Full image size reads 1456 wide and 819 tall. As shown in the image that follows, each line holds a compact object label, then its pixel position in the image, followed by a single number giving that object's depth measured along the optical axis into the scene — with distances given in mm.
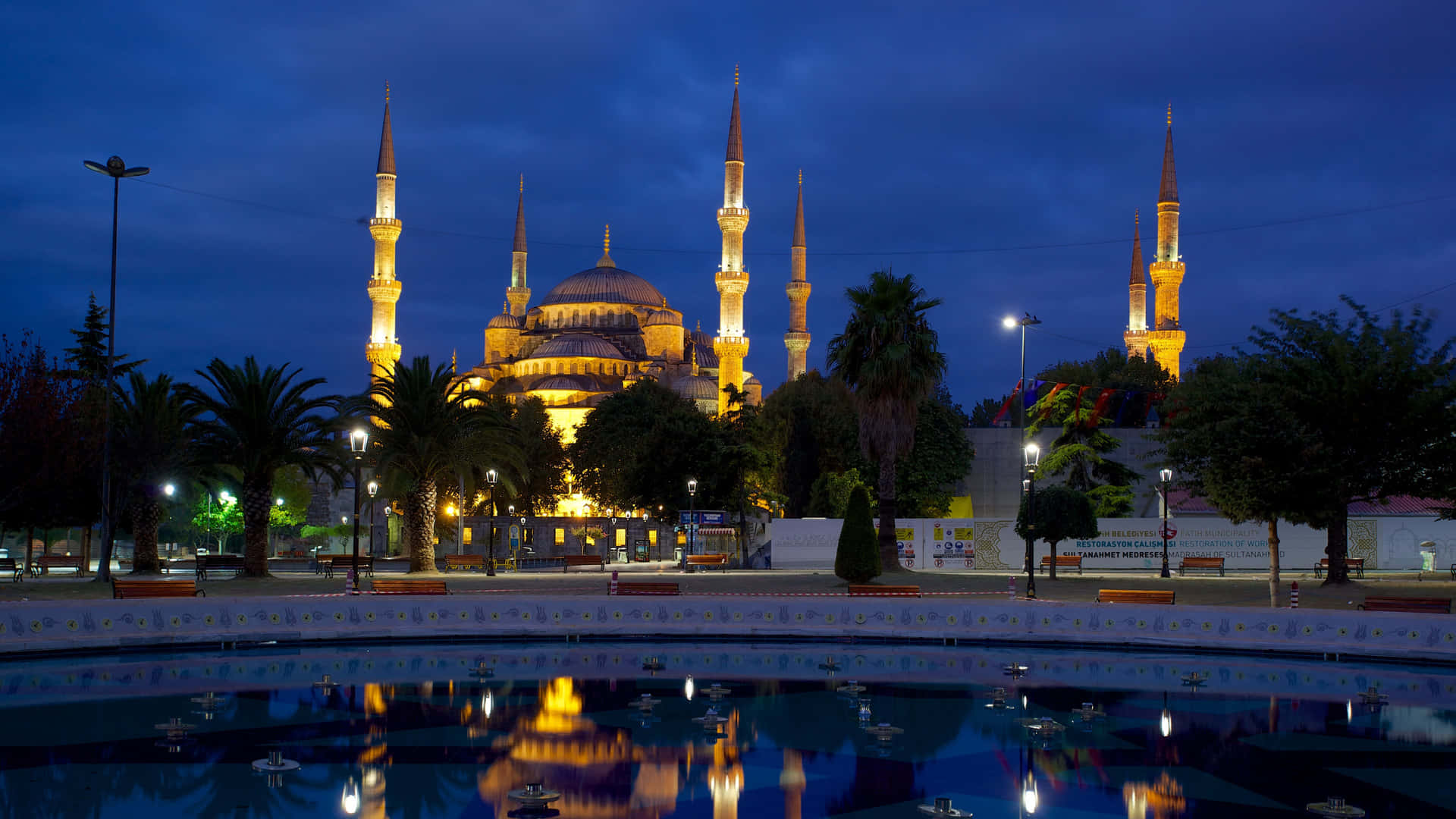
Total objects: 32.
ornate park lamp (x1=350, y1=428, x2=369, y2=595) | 23641
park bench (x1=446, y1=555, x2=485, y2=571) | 36562
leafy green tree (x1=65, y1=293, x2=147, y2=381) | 46062
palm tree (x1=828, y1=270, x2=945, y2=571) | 31234
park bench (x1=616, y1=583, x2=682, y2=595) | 24181
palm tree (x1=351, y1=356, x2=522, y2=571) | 34031
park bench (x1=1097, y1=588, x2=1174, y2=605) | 23000
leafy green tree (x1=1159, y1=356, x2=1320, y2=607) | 26391
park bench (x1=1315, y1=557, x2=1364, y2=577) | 33125
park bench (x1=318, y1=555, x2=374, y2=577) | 33281
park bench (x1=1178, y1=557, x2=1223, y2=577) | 35594
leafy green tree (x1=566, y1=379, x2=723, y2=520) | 44562
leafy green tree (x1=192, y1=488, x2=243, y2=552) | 56031
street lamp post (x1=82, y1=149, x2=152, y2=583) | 26109
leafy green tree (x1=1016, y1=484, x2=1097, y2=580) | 33562
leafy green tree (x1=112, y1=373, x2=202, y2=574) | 31359
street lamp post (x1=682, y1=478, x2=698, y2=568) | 38031
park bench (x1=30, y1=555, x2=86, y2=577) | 34594
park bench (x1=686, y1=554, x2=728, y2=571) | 37794
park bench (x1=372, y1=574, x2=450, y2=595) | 23906
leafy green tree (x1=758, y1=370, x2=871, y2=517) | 55500
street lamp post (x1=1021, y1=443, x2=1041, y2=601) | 24609
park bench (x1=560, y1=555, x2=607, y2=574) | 39000
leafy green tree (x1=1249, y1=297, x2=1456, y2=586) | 26531
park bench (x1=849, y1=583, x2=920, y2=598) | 24000
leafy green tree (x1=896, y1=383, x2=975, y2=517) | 49375
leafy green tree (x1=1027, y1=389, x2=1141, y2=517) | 46406
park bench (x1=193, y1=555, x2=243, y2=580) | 30047
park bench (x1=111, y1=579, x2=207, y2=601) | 21797
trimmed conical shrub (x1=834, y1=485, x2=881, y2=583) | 28109
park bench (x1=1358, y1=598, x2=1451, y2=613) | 21109
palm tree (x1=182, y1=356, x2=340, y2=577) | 31062
